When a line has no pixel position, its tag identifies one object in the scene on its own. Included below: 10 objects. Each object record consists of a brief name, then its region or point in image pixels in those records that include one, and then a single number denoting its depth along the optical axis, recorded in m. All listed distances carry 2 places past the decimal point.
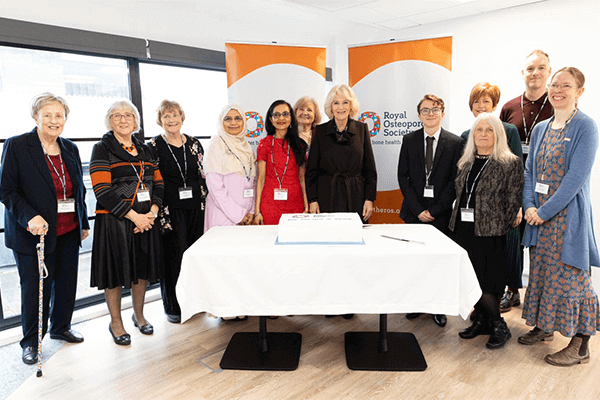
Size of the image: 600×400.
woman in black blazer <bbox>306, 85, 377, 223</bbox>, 3.18
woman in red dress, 3.19
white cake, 2.27
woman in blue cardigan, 2.43
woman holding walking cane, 2.64
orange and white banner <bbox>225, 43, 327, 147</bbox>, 3.71
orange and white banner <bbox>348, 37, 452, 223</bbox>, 3.61
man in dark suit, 3.01
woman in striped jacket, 2.75
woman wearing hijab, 3.18
